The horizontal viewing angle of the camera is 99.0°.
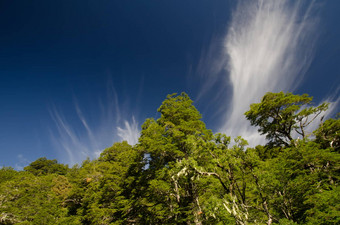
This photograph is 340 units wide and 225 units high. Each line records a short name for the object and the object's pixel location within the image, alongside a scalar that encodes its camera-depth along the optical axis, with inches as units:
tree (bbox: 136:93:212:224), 491.5
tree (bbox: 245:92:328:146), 700.7
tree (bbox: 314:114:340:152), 564.1
